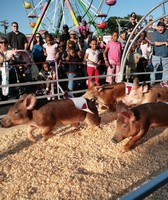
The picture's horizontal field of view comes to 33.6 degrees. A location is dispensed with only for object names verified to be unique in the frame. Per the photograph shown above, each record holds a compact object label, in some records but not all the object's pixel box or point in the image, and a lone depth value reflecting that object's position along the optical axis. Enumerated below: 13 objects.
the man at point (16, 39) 6.77
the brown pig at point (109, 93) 5.47
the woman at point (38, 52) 6.98
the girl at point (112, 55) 6.79
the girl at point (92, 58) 6.56
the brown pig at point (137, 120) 3.52
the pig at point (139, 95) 5.04
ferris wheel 15.41
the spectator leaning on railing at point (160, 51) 7.04
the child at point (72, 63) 6.54
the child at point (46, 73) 6.36
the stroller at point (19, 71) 6.18
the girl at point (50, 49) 6.57
